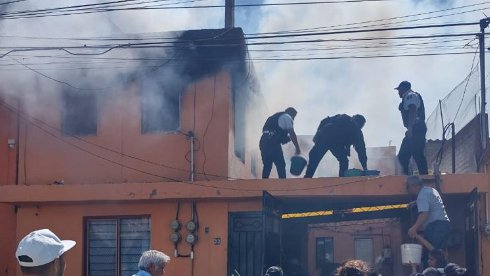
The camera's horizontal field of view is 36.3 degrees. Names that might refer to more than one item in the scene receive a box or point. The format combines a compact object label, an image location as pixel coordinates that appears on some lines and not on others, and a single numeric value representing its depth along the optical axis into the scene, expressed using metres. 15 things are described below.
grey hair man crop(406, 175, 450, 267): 9.17
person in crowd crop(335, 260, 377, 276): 4.43
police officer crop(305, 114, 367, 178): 11.69
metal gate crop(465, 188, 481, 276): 9.37
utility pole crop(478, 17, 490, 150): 11.02
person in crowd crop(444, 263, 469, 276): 6.29
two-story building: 10.98
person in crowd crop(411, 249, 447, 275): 7.83
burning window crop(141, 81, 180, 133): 12.38
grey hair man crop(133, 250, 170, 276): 5.36
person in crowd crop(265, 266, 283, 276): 7.14
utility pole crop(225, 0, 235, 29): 13.95
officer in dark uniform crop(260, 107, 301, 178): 11.83
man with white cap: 3.54
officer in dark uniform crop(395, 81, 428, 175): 10.88
